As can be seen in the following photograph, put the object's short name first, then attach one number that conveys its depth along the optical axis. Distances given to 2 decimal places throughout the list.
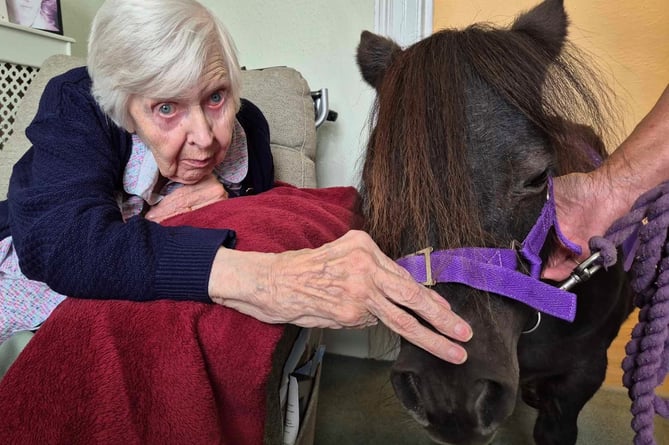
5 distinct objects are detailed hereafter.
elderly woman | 0.53
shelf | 1.40
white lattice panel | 1.44
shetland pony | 0.52
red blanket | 0.47
